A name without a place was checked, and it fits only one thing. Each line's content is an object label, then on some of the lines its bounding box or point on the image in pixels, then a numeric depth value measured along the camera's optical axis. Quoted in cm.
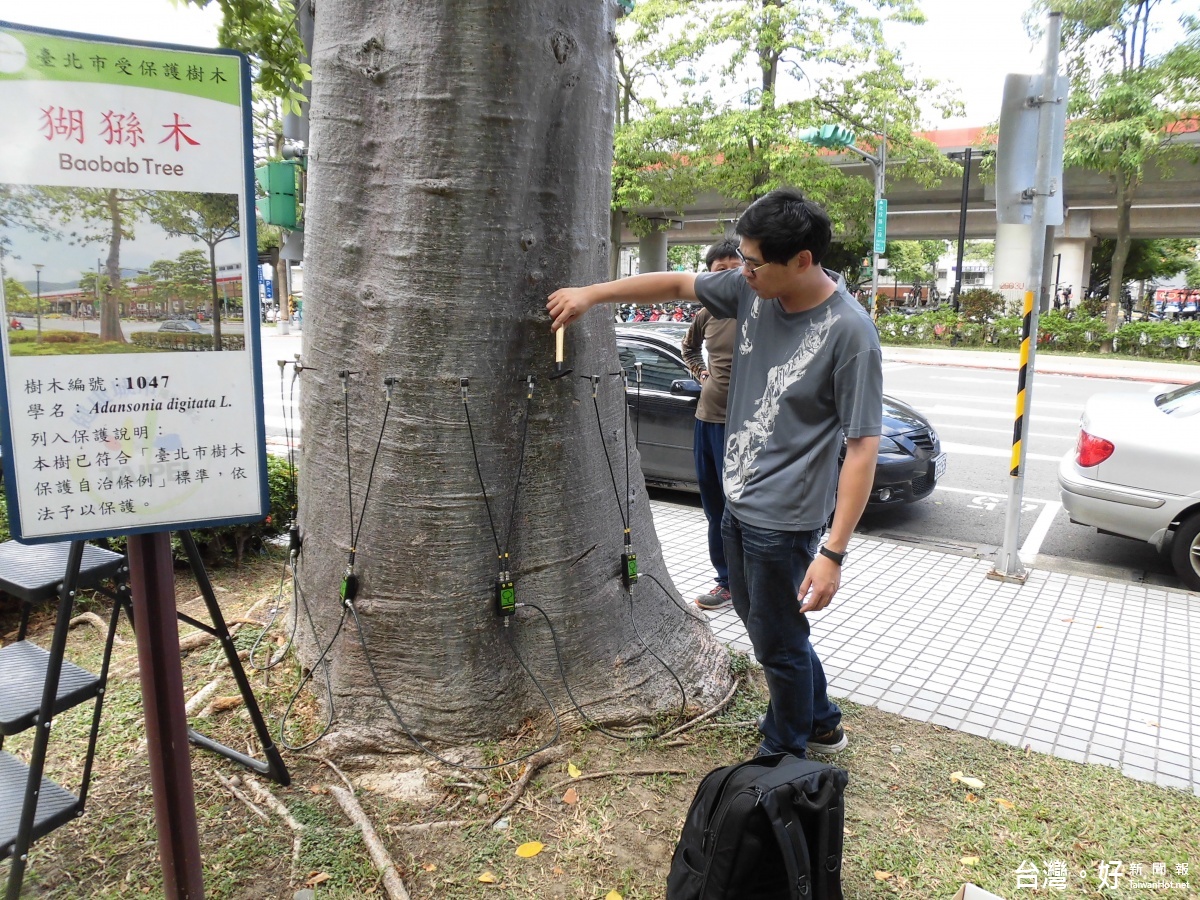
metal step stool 226
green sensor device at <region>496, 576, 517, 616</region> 307
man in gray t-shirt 267
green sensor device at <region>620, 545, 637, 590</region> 347
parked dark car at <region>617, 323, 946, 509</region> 723
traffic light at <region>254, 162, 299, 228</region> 705
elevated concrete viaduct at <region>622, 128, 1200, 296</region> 2880
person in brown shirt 497
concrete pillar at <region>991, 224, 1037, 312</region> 2900
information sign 191
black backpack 220
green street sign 2298
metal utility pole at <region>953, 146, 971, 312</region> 2584
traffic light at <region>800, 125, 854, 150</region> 1720
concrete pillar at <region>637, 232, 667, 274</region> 3881
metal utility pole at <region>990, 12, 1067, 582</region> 554
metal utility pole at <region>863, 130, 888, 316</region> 2216
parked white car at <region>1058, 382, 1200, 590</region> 588
